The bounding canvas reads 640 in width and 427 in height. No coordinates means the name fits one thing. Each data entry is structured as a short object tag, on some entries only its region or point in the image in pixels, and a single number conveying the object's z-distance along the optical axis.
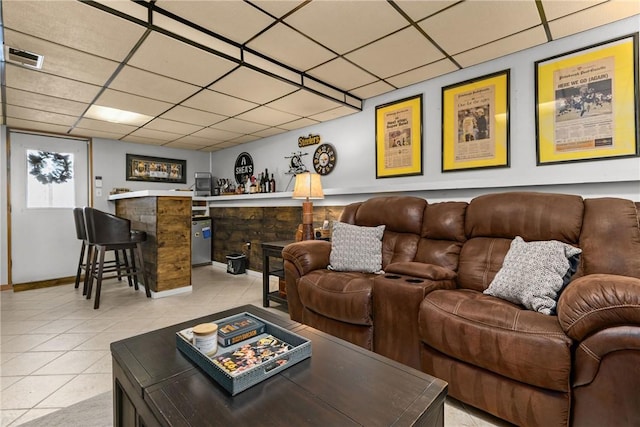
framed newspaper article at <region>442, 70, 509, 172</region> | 2.56
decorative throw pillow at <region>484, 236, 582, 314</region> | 1.54
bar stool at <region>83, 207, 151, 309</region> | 3.33
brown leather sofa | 1.20
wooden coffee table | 0.84
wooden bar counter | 3.60
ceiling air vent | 2.17
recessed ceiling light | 3.45
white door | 4.15
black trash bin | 4.85
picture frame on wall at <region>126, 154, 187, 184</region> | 5.14
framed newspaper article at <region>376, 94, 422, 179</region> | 3.09
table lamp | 3.31
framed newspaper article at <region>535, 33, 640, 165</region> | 2.03
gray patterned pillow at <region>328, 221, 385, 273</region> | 2.49
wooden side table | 3.19
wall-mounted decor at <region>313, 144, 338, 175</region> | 3.89
